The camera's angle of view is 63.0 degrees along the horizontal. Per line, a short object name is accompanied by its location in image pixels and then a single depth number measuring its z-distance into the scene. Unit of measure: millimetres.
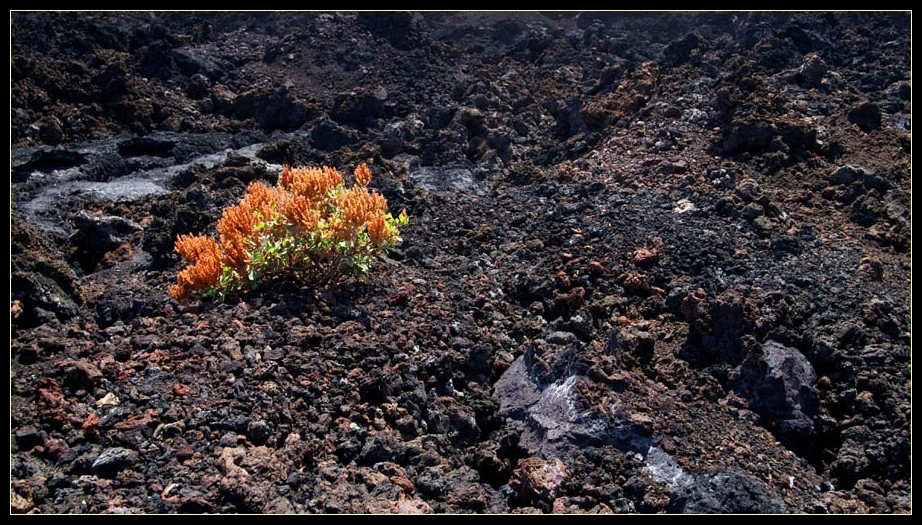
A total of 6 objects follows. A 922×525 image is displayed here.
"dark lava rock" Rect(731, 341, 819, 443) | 3863
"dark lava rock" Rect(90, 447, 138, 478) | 3139
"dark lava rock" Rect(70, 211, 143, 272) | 6262
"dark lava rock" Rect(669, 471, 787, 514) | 3137
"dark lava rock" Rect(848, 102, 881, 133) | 7418
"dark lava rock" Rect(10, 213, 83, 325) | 4574
